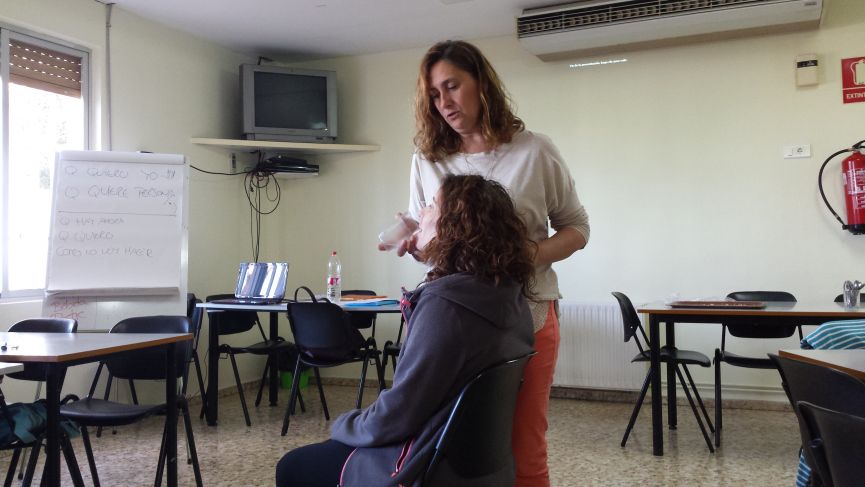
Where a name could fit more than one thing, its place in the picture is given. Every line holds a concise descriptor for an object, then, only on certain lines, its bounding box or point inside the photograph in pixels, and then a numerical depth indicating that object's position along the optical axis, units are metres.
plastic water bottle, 4.22
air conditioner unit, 4.11
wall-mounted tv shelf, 5.02
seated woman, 1.28
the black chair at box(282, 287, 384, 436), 3.80
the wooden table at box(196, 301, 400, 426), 4.00
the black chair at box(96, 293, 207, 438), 4.22
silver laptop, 4.20
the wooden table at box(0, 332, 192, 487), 2.10
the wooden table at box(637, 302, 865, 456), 3.10
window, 3.84
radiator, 4.66
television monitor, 5.19
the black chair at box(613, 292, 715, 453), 3.60
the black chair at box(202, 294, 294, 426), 4.27
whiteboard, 3.81
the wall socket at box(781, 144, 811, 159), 4.39
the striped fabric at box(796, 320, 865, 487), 1.91
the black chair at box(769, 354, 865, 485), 1.21
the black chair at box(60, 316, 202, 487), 2.58
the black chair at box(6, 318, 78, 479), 3.09
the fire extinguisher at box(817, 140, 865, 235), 4.12
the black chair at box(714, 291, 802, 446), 3.59
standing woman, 1.43
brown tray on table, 3.30
